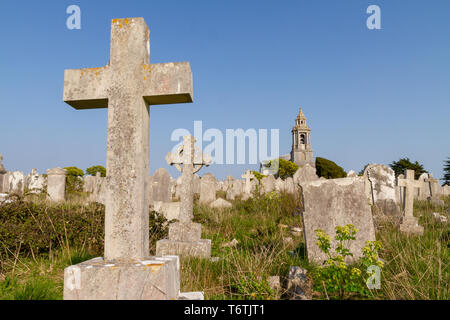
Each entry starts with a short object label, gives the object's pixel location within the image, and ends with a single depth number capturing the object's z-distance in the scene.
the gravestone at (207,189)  15.62
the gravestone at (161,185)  13.28
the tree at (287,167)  54.89
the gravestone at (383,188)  9.21
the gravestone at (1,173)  13.80
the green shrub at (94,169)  52.91
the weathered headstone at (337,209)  4.92
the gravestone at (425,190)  19.49
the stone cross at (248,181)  20.28
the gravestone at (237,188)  18.95
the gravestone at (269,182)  19.82
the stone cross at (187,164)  6.28
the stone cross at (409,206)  7.24
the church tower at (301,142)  66.19
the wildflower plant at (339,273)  2.79
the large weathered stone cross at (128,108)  2.53
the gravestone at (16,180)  18.76
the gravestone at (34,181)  21.09
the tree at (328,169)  48.62
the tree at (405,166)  38.72
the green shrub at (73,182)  18.14
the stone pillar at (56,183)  13.02
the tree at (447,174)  35.06
